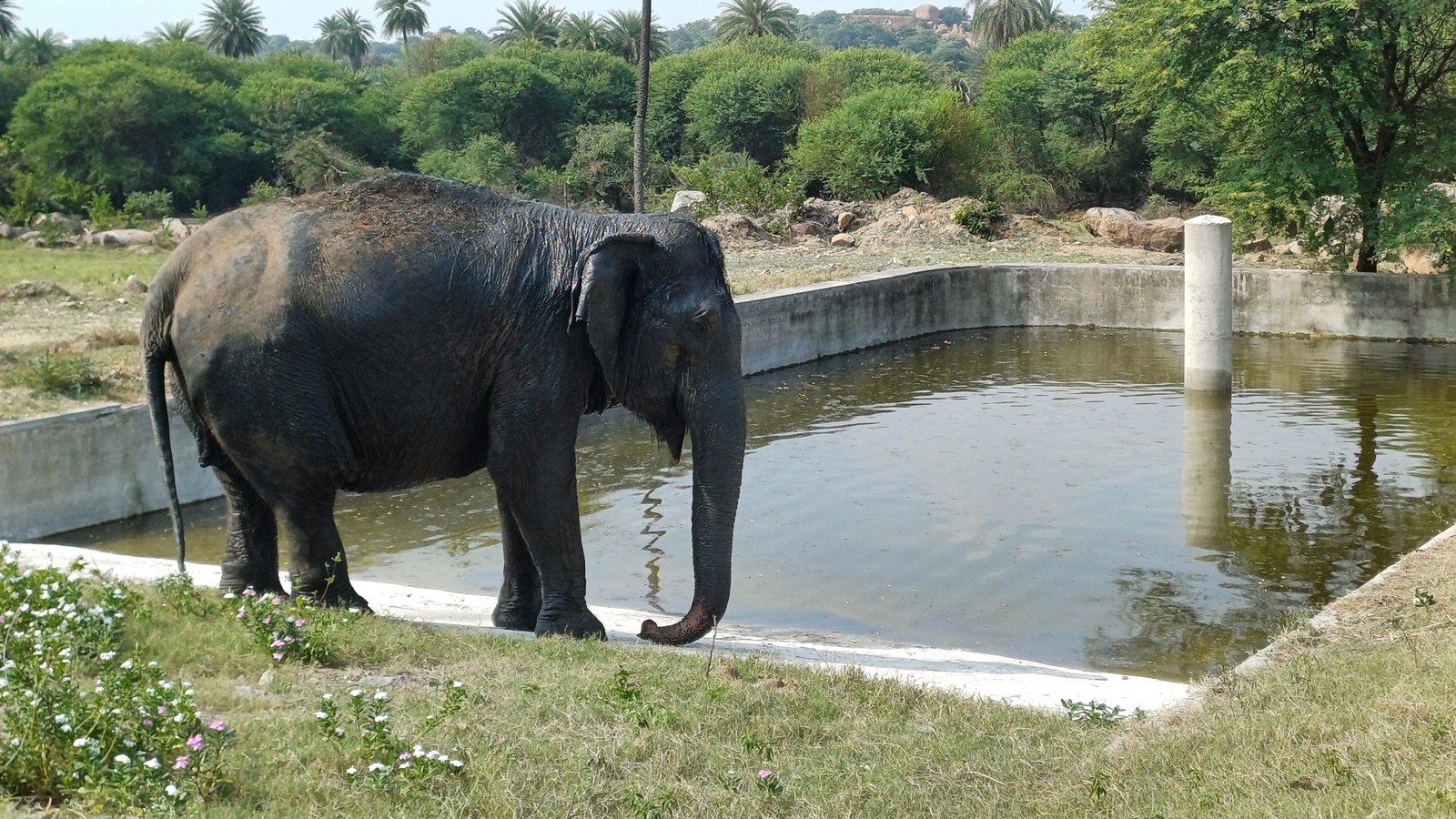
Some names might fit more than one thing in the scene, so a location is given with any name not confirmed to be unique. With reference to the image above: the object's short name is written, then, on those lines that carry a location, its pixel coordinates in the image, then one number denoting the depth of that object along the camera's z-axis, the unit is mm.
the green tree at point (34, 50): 67750
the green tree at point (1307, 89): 23859
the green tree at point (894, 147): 41531
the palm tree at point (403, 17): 106625
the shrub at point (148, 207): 38125
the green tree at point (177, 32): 82781
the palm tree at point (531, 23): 85562
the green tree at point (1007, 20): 88562
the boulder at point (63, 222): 31564
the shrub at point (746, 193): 36000
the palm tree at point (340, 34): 117125
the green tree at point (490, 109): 56750
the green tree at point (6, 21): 83562
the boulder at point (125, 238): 30875
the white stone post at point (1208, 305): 20391
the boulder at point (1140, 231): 35281
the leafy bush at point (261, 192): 36994
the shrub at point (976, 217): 35219
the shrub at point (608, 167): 48594
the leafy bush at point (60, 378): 13742
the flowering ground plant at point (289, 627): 6414
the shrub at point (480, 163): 48344
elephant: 7680
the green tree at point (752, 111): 55219
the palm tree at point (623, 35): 77500
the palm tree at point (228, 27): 98312
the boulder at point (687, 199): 36375
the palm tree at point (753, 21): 86562
